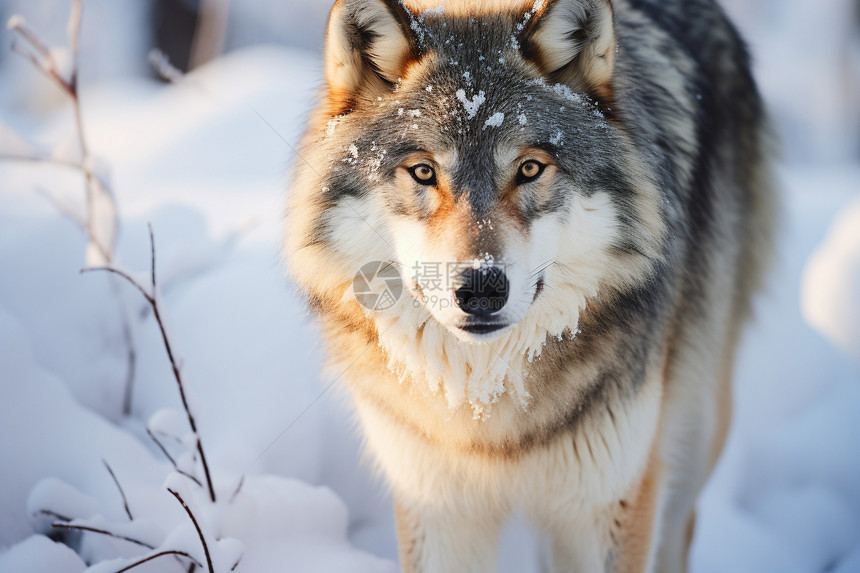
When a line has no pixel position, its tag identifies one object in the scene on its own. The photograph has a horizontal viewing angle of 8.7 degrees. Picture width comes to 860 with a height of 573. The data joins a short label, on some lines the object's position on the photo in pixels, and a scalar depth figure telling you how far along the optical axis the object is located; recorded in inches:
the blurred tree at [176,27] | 595.7
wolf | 159.2
